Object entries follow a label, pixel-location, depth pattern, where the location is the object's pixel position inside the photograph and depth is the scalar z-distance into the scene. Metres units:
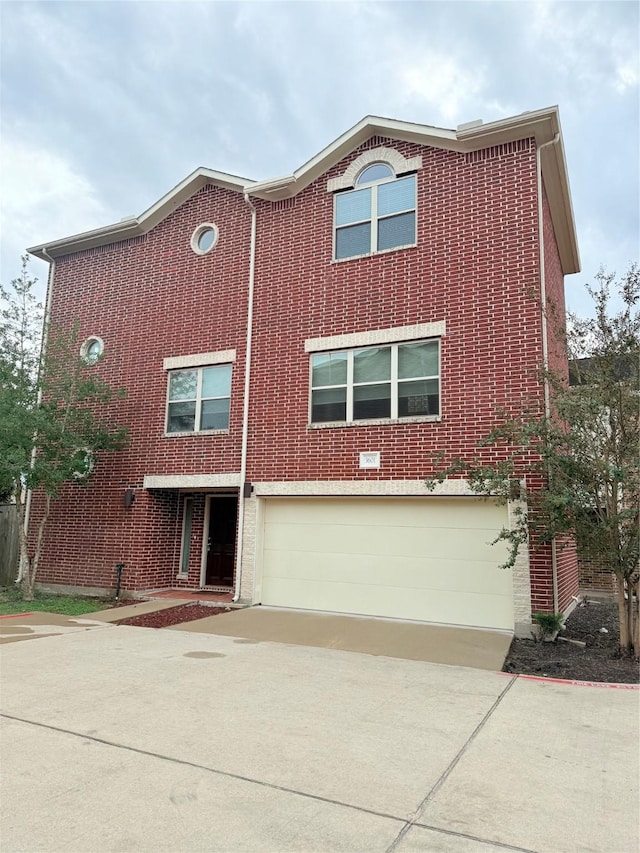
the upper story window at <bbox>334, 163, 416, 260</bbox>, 11.03
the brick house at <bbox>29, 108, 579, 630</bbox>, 9.71
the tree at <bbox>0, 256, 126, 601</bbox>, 11.47
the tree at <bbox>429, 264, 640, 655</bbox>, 7.25
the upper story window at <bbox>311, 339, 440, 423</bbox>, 10.23
